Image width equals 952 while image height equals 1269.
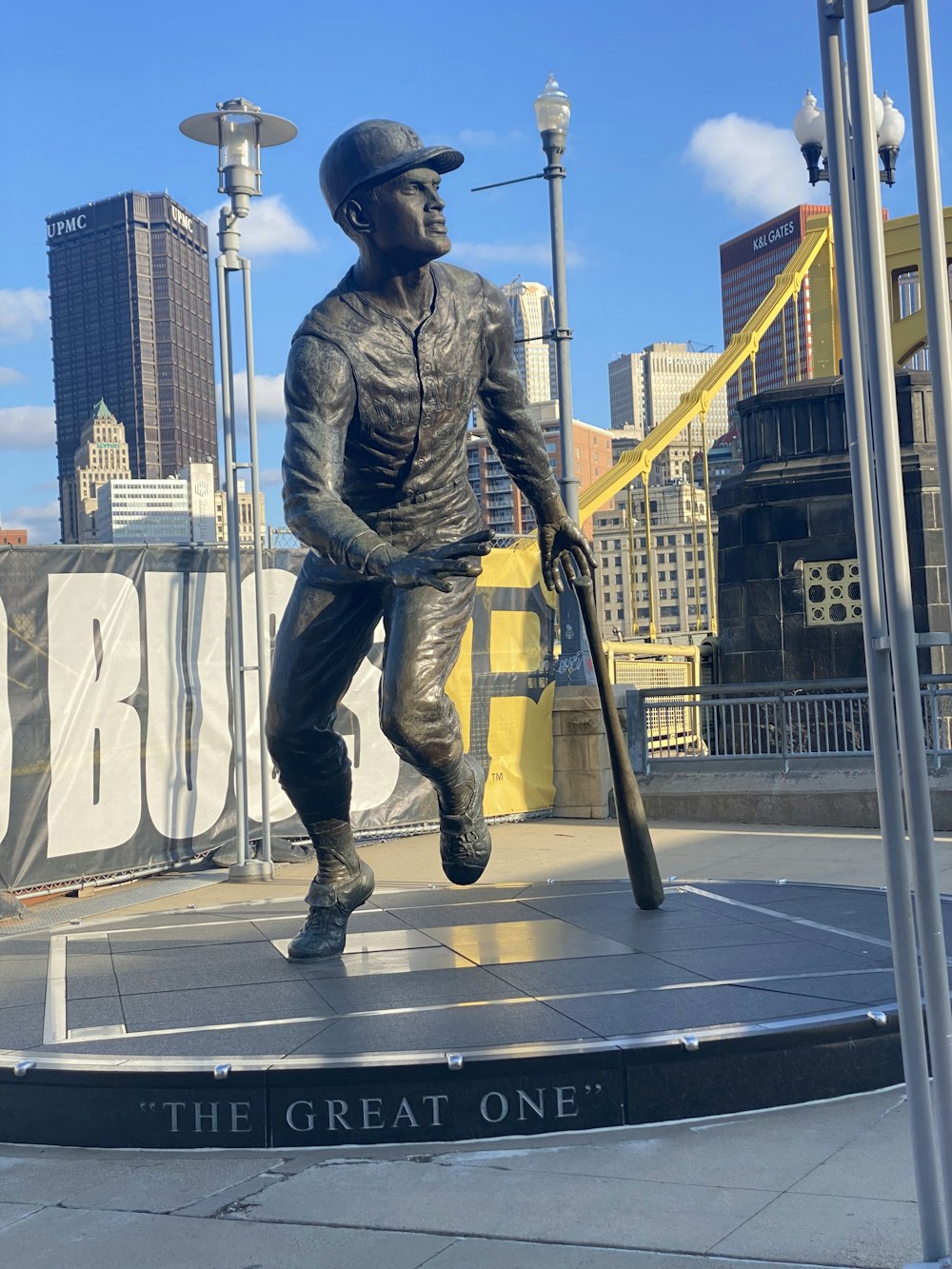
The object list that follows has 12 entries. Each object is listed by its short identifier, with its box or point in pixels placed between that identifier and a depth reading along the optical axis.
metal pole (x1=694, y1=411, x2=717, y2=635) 24.34
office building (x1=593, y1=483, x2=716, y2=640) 99.88
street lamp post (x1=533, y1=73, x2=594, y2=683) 12.70
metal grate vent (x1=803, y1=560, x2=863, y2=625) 19.06
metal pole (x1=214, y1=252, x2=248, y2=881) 9.18
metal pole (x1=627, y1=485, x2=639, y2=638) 28.07
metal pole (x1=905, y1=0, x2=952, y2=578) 2.19
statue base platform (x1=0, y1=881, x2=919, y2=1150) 3.62
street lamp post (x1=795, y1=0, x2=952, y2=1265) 2.33
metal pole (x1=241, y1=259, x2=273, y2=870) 9.26
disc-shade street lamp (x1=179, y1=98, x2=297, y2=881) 8.91
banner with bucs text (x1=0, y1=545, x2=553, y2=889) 8.70
